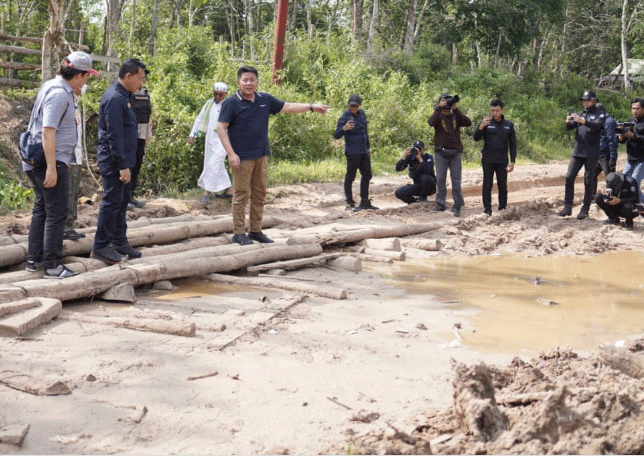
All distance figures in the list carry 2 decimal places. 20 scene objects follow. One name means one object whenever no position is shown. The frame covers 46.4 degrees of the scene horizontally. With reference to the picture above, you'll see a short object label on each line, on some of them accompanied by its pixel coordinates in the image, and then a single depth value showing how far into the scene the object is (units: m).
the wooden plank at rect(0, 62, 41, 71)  16.44
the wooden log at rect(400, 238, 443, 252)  9.66
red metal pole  17.05
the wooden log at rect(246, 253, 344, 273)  7.78
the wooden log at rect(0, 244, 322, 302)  5.84
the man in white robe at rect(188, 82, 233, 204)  10.97
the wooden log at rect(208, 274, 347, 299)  6.81
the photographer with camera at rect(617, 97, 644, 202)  10.87
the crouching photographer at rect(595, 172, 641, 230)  10.85
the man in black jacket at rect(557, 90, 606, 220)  11.12
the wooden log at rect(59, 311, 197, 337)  5.28
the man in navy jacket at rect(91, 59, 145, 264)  7.05
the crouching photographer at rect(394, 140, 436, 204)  12.26
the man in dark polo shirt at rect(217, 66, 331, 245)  8.20
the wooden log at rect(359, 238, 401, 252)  9.22
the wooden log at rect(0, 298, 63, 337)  5.03
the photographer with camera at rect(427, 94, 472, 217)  11.59
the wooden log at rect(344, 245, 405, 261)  8.94
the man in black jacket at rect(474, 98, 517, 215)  11.54
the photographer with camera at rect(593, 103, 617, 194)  11.31
